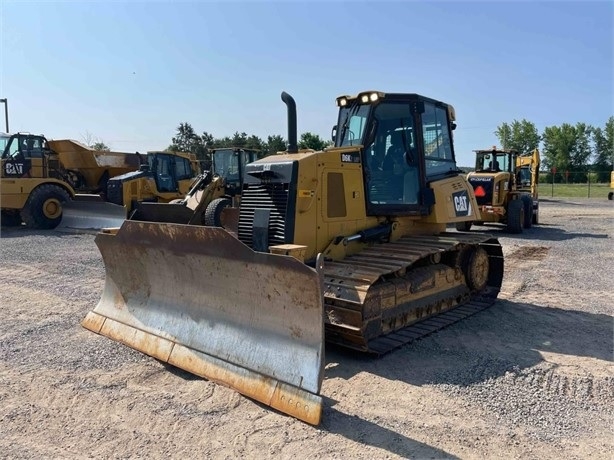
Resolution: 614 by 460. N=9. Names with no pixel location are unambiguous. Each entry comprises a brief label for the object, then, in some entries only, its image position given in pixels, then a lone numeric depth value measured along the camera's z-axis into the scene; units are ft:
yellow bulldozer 13.12
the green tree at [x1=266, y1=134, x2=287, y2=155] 170.42
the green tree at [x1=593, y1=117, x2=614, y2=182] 219.28
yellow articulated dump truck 50.08
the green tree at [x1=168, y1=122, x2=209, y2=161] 195.93
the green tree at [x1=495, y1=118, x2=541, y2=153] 239.30
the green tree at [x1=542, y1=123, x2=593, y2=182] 229.25
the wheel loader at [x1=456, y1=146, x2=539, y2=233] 49.44
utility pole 78.90
